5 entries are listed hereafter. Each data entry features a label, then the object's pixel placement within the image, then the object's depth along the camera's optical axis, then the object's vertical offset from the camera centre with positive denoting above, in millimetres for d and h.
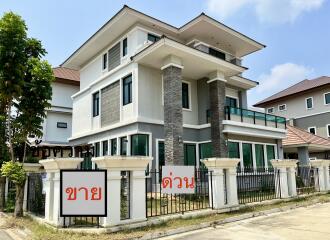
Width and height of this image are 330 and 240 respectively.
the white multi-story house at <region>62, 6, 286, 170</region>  16547 +4067
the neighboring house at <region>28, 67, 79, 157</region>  26156 +4474
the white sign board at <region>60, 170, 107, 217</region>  8078 -726
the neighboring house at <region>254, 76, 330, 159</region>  30609 +5844
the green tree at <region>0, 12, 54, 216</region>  10938 +2886
